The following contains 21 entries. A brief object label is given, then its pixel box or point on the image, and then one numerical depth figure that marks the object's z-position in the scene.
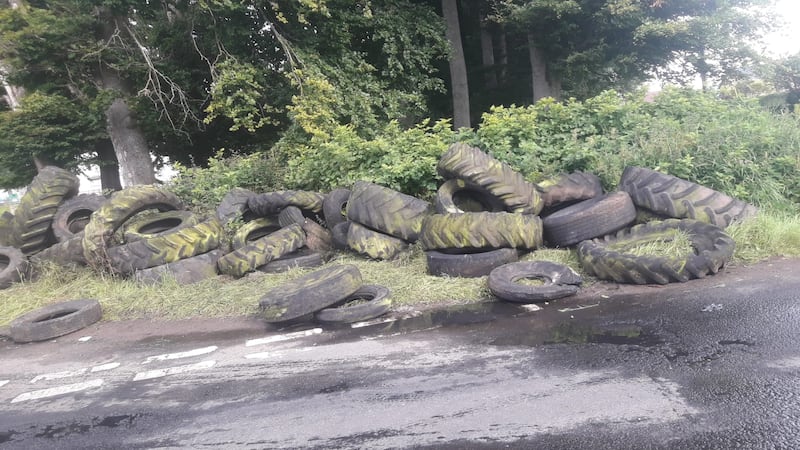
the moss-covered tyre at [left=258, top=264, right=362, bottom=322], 4.16
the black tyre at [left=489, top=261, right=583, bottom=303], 4.19
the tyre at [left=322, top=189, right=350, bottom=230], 6.57
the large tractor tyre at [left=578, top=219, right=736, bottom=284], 4.27
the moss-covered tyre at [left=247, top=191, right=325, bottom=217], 6.49
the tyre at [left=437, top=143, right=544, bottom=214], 5.37
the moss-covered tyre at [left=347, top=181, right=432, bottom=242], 5.75
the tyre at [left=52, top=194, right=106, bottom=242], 6.78
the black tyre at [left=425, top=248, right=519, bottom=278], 4.91
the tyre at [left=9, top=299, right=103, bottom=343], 4.54
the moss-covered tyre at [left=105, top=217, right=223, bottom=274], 5.63
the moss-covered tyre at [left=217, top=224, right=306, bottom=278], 5.63
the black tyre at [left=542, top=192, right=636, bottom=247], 5.11
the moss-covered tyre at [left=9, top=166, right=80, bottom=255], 6.64
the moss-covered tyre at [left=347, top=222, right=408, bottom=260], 5.75
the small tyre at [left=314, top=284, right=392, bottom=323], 4.18
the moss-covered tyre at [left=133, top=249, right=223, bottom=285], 5.52
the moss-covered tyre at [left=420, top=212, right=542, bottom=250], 4.93
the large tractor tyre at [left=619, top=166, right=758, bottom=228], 5.05
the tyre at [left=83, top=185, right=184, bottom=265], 5.83
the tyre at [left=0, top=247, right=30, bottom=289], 6.10
